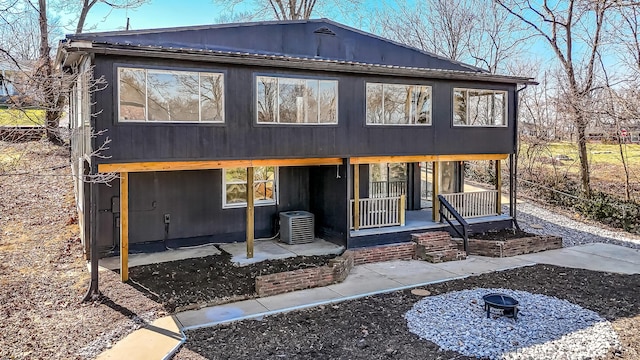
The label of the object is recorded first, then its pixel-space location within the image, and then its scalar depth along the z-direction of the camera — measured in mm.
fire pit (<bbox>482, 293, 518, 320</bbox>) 7348
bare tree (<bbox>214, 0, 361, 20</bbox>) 25312
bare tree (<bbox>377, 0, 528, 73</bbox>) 26266
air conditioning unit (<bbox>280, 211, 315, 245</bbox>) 12000
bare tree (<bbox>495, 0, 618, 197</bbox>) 19766
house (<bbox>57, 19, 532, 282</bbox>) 8836
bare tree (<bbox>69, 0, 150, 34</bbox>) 14773
